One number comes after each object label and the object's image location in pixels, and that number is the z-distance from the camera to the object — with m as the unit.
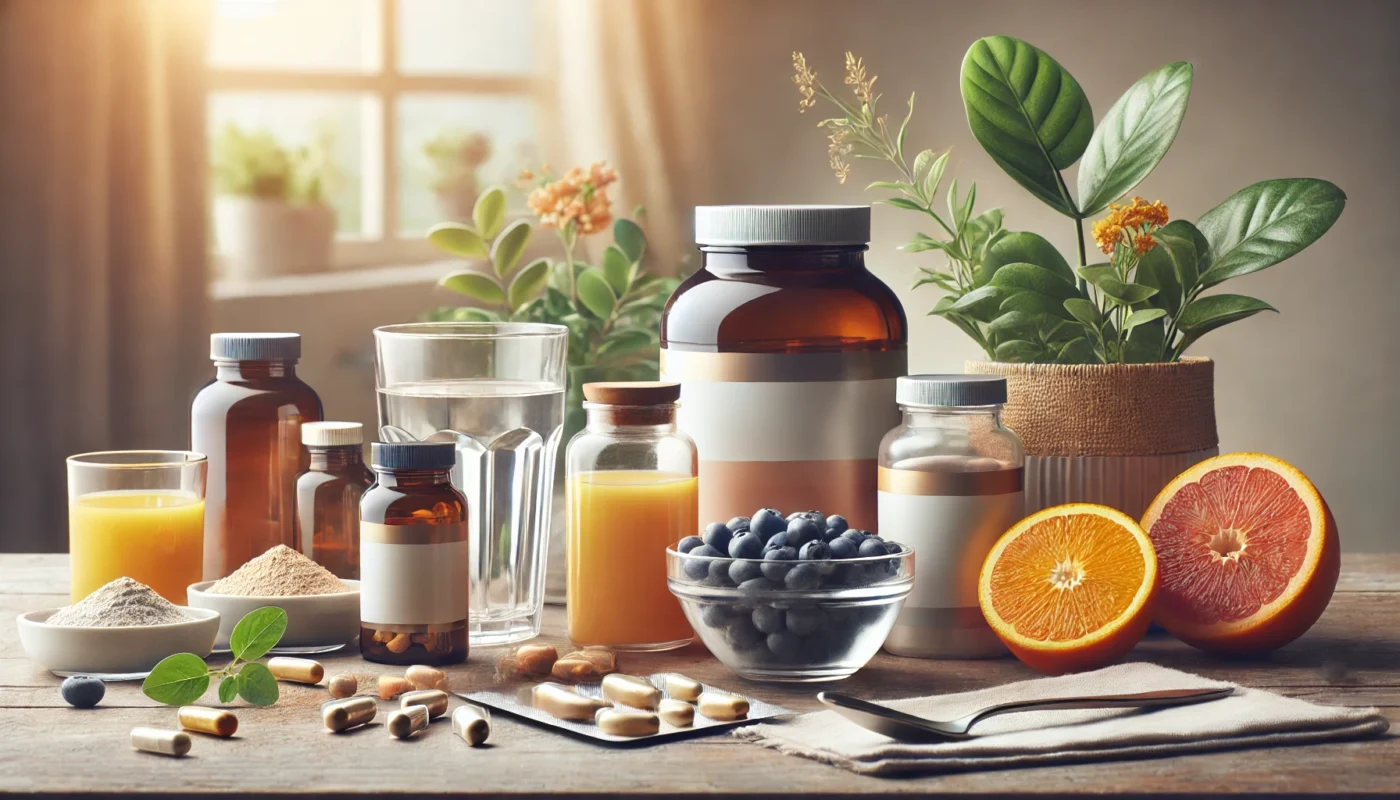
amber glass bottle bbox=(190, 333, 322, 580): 1.13
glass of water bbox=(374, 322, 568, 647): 1.05
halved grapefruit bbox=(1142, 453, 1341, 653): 0.98
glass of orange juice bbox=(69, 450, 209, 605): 1.05
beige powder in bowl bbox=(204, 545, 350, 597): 1.02
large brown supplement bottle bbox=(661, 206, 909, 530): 1.03
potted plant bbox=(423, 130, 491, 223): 2.71
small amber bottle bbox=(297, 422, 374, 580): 1.10
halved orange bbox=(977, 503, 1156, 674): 0.94
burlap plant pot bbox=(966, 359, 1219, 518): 1.04
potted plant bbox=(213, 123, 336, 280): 2.52
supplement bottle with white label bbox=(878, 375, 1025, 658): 0.99
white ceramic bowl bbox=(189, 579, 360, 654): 1.00
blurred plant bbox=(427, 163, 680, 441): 1.36
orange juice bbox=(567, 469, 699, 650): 1.01
